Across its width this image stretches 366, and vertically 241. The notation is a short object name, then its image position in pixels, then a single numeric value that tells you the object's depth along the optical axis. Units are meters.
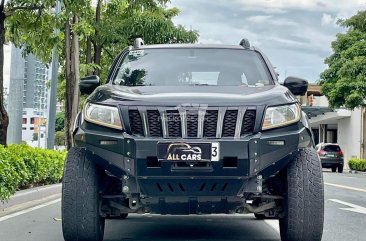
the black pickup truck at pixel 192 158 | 4.88
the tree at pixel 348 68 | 31.42
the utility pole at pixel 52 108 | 17.39
